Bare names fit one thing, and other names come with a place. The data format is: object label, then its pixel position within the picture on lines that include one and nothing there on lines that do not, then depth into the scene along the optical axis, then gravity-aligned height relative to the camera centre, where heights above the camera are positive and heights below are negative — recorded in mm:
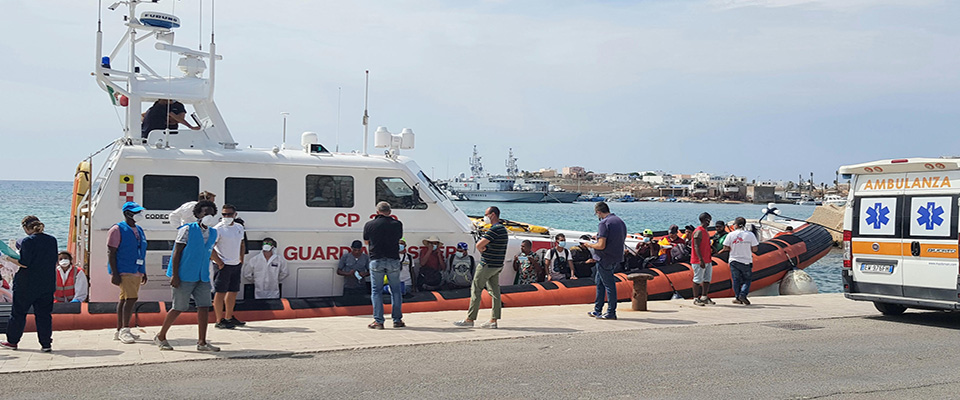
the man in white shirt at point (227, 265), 9133 -848
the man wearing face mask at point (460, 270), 12250 -1117
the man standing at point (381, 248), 9469 -635
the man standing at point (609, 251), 10375 -681
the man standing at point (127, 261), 8305 -736
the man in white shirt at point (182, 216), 8930 -294
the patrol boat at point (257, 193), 10797 -47
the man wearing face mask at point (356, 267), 11547 -1039
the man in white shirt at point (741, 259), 12336 -887
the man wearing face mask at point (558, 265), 13672 -1138
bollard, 11258 -1279
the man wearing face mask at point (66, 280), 11094 -1243
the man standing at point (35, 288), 7738 -946
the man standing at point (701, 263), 12180 -946
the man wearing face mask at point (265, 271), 11172 -1082
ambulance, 9641 -400
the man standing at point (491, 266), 9750 -844
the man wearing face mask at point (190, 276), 7949 -833
